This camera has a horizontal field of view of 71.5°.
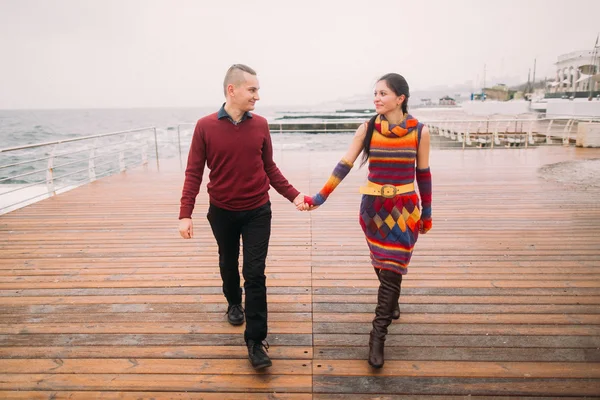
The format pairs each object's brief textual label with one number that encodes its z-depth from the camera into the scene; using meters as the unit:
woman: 2.10
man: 2.18
